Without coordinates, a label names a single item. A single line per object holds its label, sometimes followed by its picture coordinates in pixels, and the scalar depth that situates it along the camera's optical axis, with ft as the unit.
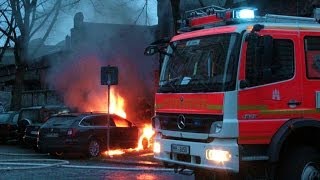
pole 55.48
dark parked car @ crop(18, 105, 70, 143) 65.30
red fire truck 27.25
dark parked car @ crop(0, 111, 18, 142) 75.66
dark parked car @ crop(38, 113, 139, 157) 55.98
